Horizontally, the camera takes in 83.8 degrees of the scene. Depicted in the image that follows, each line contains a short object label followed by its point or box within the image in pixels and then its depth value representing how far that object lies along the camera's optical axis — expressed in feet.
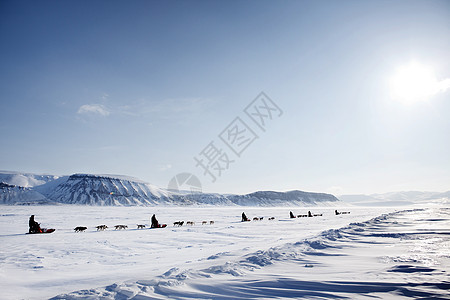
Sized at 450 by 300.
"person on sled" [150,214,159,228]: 74.38
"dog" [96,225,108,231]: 66.70
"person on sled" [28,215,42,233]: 57.00
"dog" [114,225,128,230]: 68.44
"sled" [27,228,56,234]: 57.39
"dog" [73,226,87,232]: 60.90
